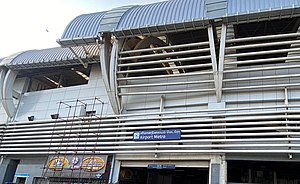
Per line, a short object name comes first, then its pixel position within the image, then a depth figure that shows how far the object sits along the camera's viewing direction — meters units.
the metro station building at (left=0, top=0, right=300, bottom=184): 18.34
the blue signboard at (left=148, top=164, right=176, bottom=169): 19.91
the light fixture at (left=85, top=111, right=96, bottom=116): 24.27
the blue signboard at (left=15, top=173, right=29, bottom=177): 25.29
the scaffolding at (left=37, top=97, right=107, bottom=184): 22.20
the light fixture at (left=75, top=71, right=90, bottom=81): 30.90
